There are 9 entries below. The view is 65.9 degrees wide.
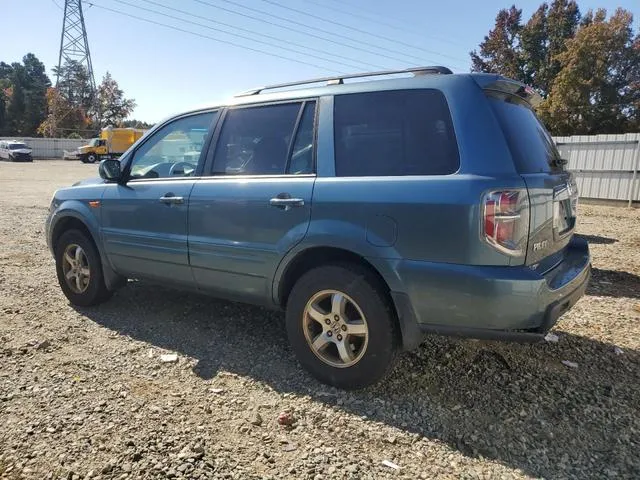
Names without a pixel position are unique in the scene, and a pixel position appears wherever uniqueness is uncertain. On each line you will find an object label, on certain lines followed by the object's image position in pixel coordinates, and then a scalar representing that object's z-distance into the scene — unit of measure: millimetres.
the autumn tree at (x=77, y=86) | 65438
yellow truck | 40625
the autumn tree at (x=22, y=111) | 69750
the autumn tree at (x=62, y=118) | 59375
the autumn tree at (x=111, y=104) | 69438
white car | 40875
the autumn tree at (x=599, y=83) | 32281
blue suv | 2725
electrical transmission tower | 53528
